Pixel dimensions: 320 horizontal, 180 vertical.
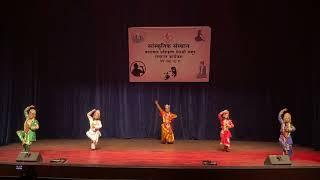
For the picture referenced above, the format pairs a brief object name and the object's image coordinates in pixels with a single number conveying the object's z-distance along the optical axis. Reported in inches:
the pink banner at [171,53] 417.7
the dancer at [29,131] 341.4
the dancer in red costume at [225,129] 359.3
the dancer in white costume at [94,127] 364.6
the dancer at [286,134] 320.2
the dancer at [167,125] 399.9
